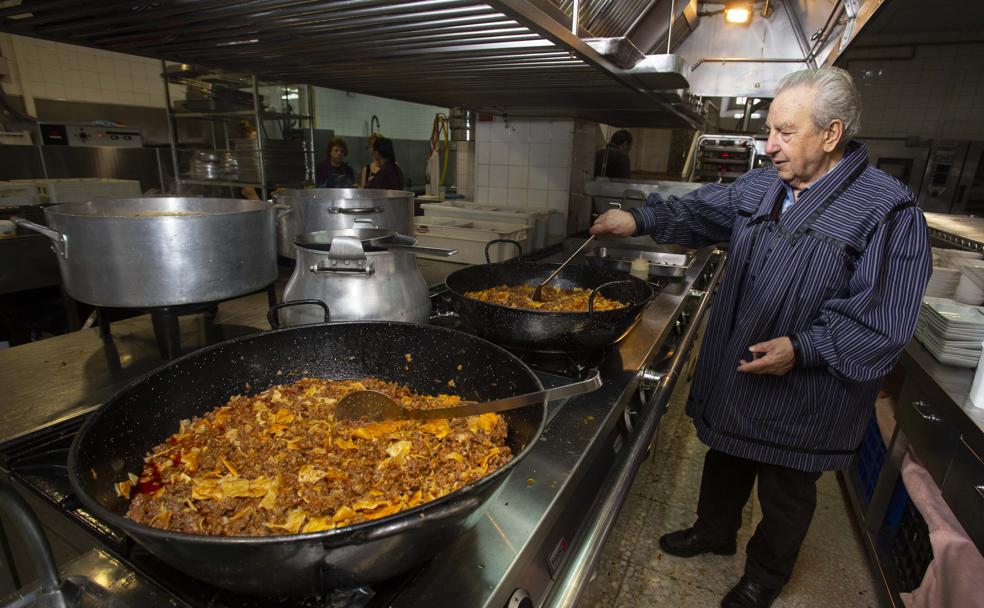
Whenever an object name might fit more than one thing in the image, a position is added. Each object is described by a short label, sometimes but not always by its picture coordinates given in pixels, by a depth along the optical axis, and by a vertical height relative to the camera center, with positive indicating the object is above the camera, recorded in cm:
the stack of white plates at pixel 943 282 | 209 -42
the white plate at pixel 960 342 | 167 -54
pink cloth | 123 -97
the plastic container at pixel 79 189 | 296 -23
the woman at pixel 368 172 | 400 -8
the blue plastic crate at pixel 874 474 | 180 -119
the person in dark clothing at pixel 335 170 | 414 -8
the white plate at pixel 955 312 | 168 -46
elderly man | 118 -31
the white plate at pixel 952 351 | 168 -57
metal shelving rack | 374 +17
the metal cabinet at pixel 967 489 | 126 -82
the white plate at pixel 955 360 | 169 -60
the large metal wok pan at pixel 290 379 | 44 -37
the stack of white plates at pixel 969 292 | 201 -44
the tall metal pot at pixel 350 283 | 101 -26
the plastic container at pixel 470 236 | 245 -36
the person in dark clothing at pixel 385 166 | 387 -3
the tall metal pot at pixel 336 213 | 146 -15
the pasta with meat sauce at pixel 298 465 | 62 -44
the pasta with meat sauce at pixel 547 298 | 147 -41
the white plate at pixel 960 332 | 167 -51
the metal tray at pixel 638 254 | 233 -44
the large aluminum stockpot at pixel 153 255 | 92 -19
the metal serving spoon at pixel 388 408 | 76 -42
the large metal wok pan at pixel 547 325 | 111 -36
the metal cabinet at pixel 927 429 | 147 -79
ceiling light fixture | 386 +127
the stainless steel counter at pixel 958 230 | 240 -25
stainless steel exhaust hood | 88 +27
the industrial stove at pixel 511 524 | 56 -50
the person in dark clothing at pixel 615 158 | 410 +10
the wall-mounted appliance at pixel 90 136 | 477 +17
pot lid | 103 -16
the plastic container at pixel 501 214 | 283 -28
